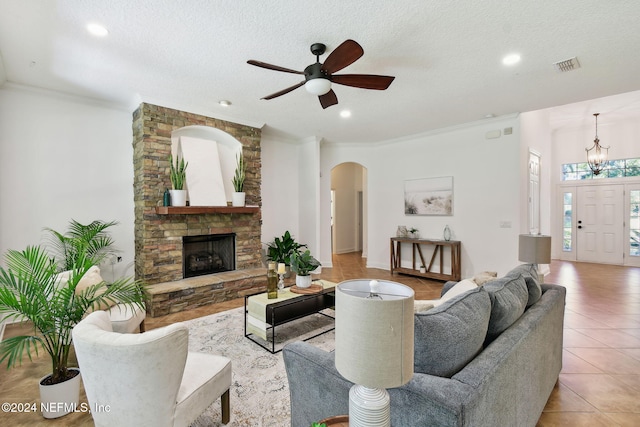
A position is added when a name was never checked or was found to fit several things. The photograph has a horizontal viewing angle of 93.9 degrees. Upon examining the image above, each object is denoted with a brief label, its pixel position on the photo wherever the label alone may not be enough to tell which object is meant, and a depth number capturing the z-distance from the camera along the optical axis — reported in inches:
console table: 215.0
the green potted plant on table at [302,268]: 131.1
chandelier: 266.9
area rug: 78.1
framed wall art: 228.2
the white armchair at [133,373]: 53.4
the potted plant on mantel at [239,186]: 195.8
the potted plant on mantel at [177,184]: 168.2
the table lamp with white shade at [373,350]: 34.4
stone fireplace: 163.9
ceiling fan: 99.7
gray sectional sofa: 41.0
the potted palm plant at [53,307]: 69.7
